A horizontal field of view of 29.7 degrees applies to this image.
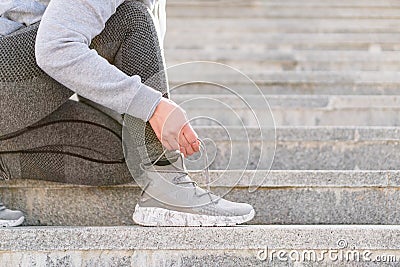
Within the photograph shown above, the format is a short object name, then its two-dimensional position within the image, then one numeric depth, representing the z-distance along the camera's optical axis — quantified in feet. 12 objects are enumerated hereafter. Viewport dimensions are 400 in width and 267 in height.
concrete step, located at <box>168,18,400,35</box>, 13.70
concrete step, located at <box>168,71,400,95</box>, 10.43
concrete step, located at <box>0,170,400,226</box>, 5.94
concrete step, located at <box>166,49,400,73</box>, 11.99
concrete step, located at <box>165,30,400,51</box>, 12.93
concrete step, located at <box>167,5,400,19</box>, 14.37
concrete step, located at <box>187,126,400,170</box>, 7.48
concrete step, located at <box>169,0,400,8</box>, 14.84
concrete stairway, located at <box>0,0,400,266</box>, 4.97
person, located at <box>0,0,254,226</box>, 4.82
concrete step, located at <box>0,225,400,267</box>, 4.93
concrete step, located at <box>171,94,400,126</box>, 9.25
